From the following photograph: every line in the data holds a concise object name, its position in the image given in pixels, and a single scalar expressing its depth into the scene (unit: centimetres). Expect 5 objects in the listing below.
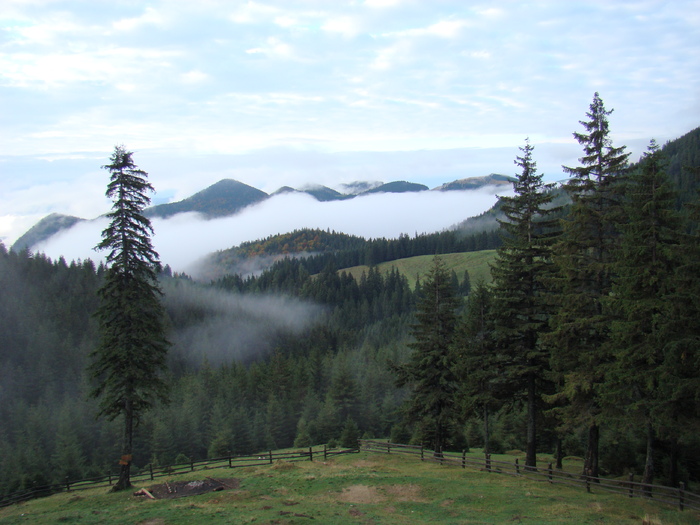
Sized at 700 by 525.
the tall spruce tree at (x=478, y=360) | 2873
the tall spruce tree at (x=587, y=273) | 2311
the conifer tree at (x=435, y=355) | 3400
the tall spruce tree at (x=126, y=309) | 2672
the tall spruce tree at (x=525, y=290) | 2645
